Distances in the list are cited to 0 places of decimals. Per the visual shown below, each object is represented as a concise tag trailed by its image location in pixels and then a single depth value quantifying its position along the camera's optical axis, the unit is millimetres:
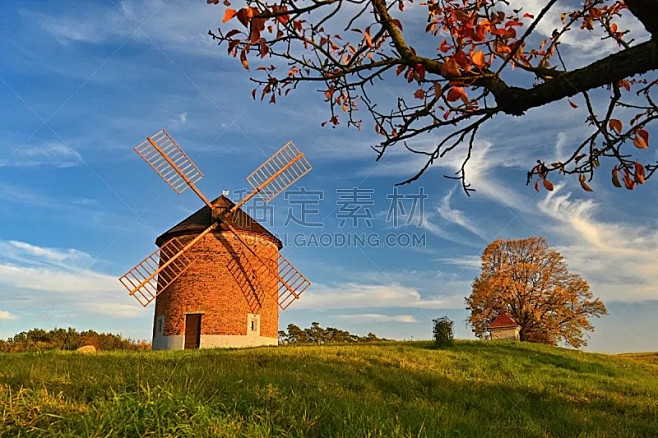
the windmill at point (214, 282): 21281
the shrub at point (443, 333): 15805
